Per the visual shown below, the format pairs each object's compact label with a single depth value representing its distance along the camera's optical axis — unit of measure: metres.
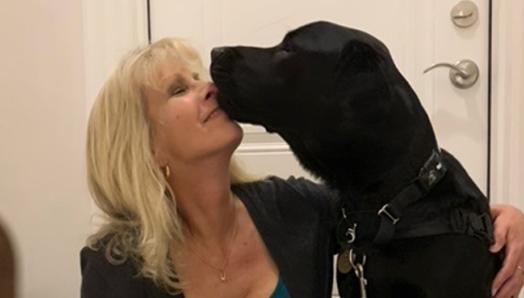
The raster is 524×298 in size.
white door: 1.83
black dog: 1.10
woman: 1.30
